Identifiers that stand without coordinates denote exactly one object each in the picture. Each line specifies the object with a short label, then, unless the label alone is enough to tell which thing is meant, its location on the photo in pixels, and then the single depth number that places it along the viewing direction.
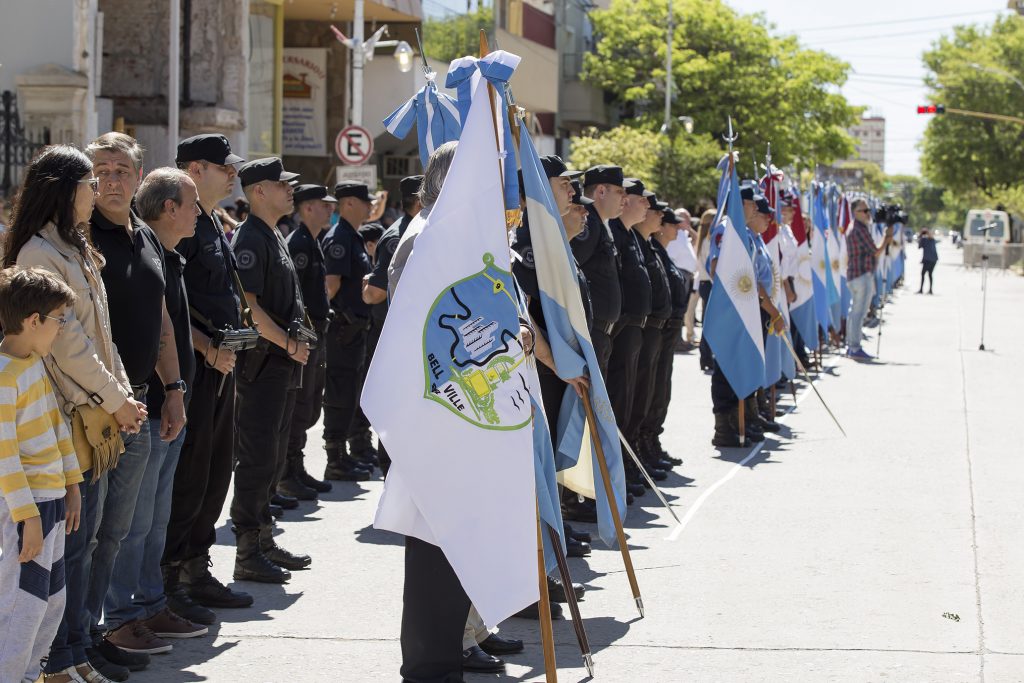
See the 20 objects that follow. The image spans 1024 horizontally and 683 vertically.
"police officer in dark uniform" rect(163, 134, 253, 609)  6.18
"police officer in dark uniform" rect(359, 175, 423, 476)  8.62
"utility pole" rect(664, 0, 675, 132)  49.94
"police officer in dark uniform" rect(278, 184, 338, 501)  8.86
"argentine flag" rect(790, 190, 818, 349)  16.75
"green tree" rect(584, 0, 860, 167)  55.25
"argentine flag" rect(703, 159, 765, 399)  11.77
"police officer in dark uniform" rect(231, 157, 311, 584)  6.85
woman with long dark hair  4.81
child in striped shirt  4.52
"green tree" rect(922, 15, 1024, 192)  71.50
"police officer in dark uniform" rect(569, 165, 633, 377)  8.33
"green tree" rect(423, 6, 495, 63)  32.94
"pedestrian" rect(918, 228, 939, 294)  39.00
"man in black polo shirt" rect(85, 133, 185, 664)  5.29
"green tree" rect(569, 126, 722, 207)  38.56
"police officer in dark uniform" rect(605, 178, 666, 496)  9.31
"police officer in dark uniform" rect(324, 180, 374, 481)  9.89
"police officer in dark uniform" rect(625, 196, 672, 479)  10.02
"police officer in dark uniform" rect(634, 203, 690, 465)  10.43
